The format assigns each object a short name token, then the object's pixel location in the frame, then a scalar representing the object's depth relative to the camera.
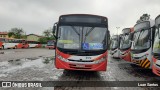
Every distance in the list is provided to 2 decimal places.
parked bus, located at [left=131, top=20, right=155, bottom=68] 5.67
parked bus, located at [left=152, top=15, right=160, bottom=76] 4.42
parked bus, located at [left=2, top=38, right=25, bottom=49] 23.84
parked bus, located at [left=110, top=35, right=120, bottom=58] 12.00
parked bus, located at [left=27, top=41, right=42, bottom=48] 34.37
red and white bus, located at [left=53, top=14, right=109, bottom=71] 5.12
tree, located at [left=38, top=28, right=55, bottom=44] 56.80
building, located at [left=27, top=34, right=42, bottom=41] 60.08
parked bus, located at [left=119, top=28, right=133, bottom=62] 8.87
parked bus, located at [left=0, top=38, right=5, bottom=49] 22.77
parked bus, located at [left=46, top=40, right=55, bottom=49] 31.34
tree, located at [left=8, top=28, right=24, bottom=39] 47.78
